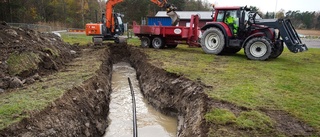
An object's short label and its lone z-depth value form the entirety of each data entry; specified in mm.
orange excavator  15773
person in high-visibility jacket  11509
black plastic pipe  5119
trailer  13381
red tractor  10203
